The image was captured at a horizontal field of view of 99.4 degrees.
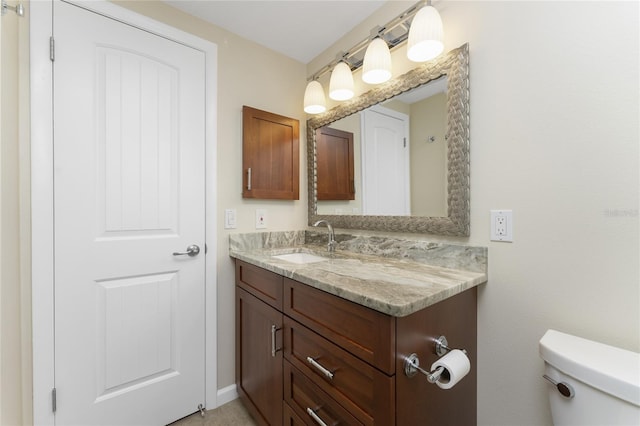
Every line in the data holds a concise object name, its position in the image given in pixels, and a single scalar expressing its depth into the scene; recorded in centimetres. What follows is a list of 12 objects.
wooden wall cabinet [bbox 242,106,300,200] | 171
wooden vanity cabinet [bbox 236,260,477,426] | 77
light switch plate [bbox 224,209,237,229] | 167
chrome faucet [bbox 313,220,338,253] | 168
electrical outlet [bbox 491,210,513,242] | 103
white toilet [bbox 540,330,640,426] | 64
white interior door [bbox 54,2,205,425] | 123
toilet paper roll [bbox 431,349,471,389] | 74
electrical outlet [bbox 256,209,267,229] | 179
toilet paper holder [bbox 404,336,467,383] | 73
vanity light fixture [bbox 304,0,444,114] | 115
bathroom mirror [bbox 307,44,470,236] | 115
